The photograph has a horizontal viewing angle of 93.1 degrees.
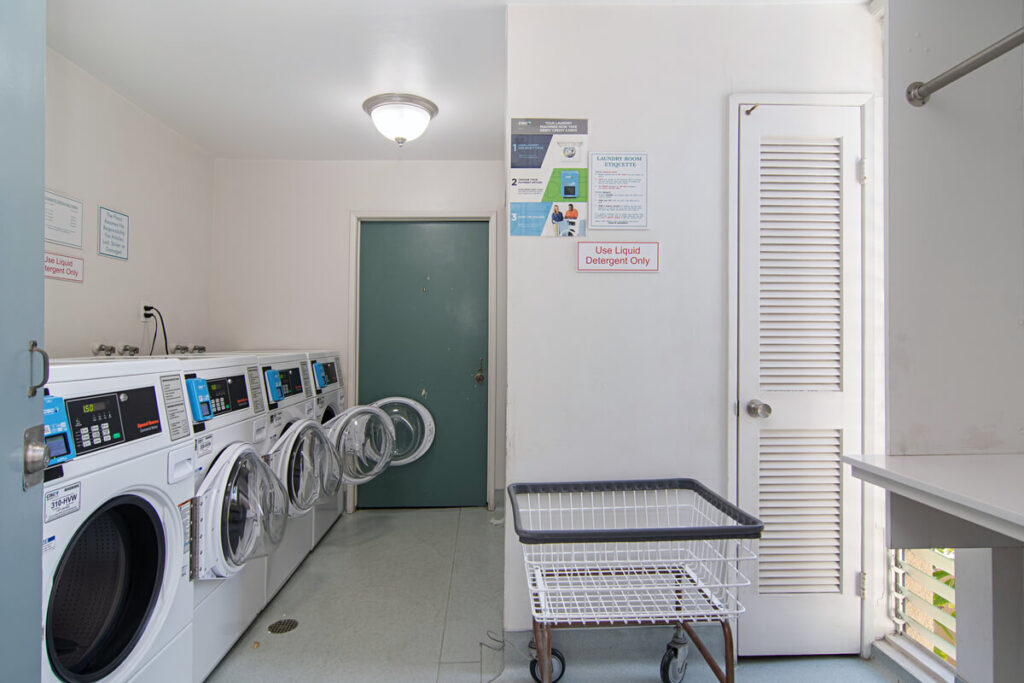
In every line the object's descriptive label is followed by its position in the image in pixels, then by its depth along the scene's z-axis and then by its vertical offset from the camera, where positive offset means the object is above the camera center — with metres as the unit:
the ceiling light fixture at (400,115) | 2.49 +1.17
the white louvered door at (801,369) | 1.79 -0.09
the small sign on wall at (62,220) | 2.11 +0.52
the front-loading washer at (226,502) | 1.55 -0.56
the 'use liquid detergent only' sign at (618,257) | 1.76 +0.32
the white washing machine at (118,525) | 1.11 -0.50
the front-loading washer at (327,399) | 2.81 -0.36
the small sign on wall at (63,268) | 2.13 +0.31
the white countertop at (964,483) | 0.77 -0.25
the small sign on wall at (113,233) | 2.40 +0.53
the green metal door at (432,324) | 3.46 +0.12
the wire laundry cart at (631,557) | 1.34 -0.72
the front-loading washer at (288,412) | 2.18 -0.36
